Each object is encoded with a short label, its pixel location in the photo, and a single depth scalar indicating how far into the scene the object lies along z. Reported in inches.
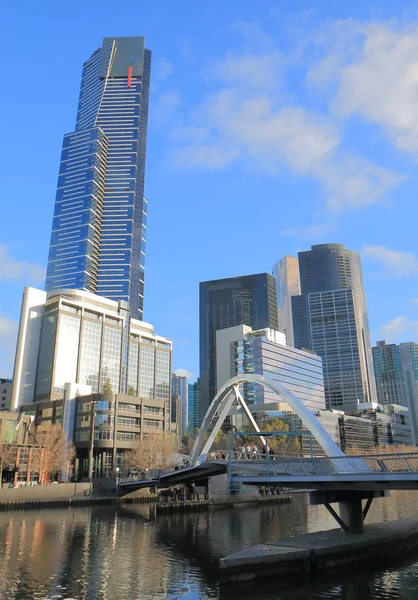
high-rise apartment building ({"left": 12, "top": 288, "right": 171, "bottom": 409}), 5039.4
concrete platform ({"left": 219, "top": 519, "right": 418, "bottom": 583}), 1010.1
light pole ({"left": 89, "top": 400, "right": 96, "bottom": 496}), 3943.9
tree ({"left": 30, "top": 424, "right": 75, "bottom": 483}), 3294.8
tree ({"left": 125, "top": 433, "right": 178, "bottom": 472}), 3644.2
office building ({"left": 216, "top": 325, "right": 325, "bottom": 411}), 6820.9
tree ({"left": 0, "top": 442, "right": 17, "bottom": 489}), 3095.5
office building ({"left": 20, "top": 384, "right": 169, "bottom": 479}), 4190.5
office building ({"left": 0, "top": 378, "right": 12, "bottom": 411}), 6781.5
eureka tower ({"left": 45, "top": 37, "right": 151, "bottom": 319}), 7726.4
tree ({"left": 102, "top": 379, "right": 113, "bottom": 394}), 5324.8
